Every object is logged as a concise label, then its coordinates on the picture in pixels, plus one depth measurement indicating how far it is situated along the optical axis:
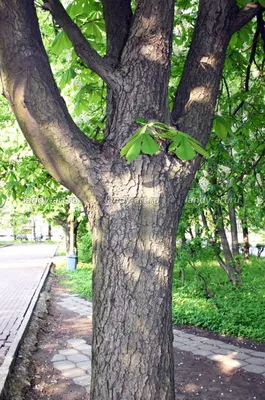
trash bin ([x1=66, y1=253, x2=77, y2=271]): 19.12
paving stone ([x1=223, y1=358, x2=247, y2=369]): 5.68
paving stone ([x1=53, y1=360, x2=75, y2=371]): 5.87
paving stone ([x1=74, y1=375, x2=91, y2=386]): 5.24
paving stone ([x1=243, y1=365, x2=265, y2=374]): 5.47
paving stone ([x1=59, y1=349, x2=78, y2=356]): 6.55
